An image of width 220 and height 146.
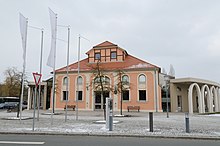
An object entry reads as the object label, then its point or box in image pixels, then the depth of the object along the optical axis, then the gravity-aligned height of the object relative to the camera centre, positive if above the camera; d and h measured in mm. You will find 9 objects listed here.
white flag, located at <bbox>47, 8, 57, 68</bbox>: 15776 +3947
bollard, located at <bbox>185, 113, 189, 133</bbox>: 11266 -1390
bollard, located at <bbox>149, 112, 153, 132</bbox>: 11539 -1428
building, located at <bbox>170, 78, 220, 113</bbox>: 31297 -145
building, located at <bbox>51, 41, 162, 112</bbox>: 33656 +1981
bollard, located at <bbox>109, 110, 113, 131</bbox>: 11602 -1535
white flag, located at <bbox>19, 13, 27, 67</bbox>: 16983 +4713
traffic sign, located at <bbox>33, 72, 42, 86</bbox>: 11655 +799
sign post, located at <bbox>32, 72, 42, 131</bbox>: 11655 +799
